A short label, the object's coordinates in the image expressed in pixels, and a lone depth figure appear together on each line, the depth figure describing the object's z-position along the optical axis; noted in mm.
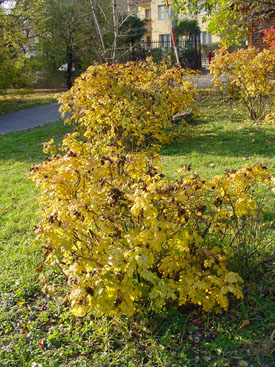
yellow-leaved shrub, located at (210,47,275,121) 7617
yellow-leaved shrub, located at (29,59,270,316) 2395
